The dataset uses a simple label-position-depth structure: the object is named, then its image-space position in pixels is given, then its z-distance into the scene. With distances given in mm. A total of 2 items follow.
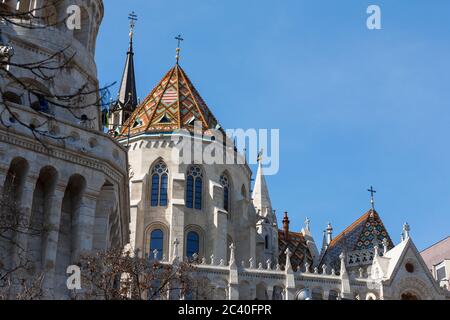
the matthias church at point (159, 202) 22797
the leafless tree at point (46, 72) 23103
